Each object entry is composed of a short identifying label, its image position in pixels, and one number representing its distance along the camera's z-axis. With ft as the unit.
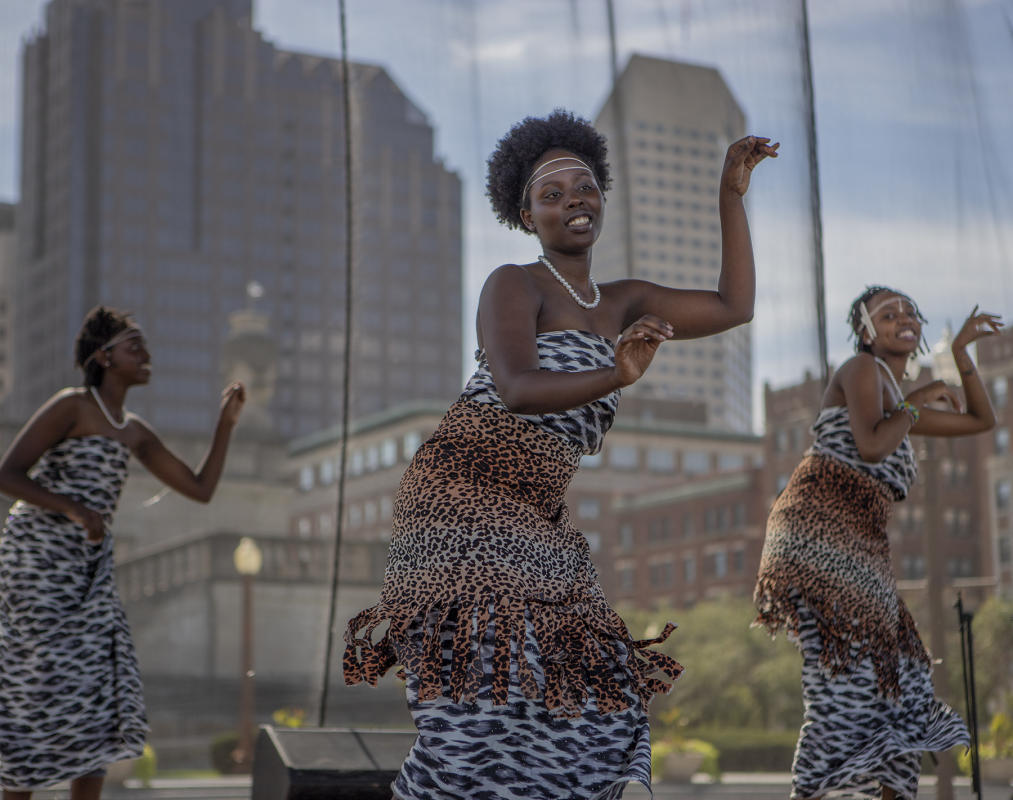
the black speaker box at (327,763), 14.76
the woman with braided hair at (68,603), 15.29
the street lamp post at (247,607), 60.23
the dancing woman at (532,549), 9.11
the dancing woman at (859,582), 14.43
